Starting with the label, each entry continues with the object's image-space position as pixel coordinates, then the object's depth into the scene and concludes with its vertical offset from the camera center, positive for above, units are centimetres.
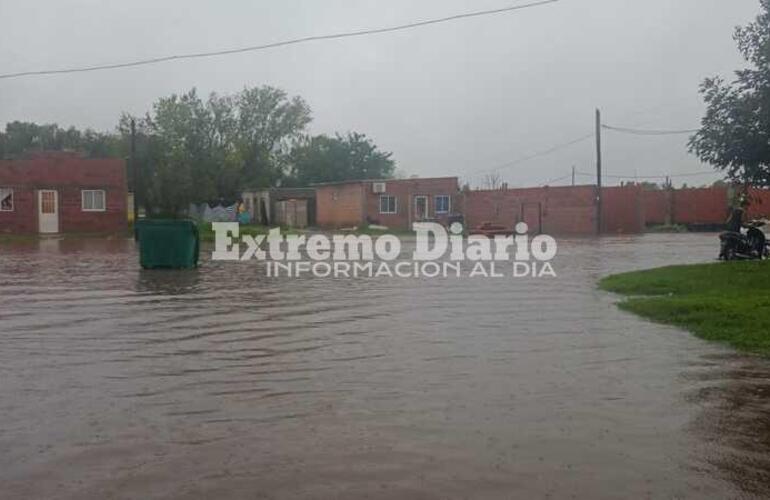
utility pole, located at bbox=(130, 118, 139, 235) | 4347 +276
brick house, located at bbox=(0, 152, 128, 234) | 4003 +175
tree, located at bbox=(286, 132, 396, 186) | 8088 +644
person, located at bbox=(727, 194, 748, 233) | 2012 +2
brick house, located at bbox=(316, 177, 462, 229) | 5366 +154
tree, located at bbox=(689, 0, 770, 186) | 1574 +202
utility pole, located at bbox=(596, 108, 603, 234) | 4850 +272
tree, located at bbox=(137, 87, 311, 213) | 5094 +734
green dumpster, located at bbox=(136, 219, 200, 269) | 2017 -40
